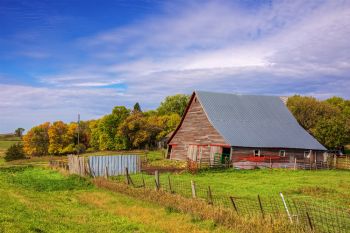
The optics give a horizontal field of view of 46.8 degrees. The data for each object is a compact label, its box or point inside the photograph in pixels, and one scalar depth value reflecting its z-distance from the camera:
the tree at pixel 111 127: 88.38
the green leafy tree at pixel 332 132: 61.22
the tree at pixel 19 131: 160.38
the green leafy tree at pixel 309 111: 74.00
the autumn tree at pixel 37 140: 97.38
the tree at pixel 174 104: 114.50
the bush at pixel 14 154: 80.47
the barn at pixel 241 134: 44.62
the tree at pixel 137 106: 129.59
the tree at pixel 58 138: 95.06
